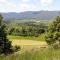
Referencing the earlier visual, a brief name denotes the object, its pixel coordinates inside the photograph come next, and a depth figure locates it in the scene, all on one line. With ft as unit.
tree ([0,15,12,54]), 64.74
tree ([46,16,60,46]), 105.50
